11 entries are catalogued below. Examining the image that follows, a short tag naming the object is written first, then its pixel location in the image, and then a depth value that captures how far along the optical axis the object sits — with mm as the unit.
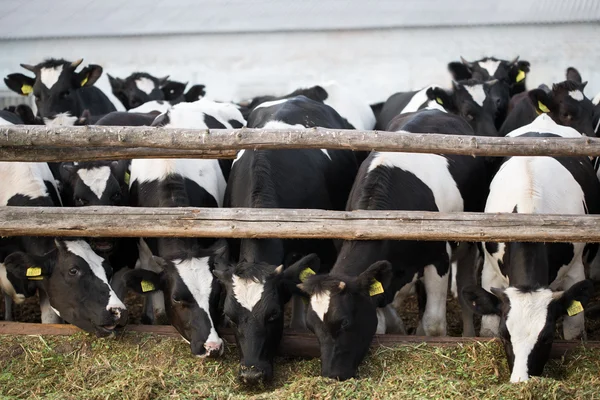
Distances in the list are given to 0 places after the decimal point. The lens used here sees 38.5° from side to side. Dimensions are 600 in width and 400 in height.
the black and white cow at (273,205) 5762
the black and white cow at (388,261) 5602
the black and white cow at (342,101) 9609
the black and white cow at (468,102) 8852
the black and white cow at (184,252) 6035
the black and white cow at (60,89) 9484
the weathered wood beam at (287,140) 5539
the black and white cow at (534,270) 5461
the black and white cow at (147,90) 11273
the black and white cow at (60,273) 6242
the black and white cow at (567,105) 8469
